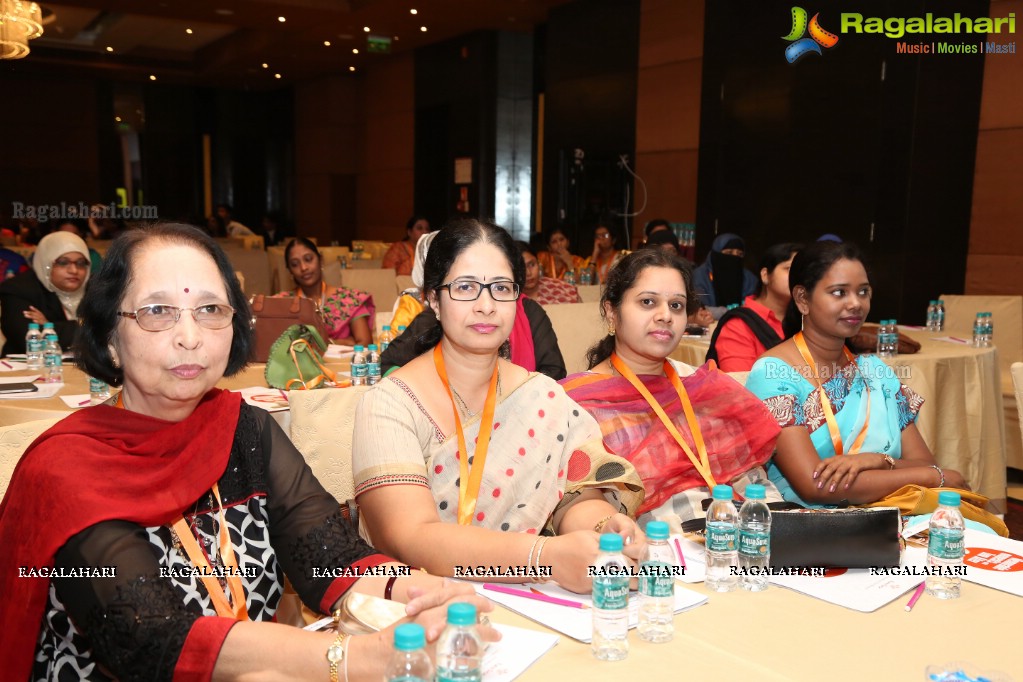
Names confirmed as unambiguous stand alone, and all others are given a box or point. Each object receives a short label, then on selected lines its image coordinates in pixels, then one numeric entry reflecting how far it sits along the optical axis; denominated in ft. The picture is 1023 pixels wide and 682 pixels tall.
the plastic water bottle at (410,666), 3.47
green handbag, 10.61
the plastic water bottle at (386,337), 13.21
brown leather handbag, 12.59
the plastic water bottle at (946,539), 4.99
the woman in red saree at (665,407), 7.10
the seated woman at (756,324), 11.56
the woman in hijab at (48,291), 13.70
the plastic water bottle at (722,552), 4.88
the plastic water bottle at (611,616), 3.99
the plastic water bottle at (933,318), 16.85
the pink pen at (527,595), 4.64
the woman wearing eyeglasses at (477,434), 5.74
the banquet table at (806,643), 3.91
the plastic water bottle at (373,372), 10.77
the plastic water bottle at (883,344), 13.48
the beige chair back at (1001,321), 16.38
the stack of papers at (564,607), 4.34
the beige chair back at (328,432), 7.01
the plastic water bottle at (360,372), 10.87
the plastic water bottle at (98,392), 9.75
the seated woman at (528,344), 10.55
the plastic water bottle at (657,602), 4.25
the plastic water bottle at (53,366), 11.00
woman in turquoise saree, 7.49
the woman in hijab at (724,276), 19.74
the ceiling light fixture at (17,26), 23.36
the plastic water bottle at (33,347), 12.28
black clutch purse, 5.02
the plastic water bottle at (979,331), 14.89
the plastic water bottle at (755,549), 4.90
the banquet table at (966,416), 13.52
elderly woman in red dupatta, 3.91
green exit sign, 38.70
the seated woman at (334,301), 15.51
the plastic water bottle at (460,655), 3.55
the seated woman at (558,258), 27.32
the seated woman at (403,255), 28.37
